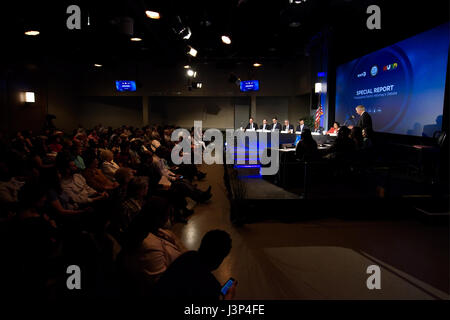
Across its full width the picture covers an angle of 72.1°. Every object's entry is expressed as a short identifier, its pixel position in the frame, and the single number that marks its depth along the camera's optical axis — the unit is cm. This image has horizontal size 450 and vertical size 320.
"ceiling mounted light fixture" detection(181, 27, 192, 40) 710
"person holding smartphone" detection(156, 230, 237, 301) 138
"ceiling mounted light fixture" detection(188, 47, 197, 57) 845
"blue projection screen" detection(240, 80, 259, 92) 1469
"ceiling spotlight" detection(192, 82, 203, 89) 1458
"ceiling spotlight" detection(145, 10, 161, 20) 563
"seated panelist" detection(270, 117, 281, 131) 1223
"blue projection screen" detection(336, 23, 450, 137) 623
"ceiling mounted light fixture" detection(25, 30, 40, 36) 615
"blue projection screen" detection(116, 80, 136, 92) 1404
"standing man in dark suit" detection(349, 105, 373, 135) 730
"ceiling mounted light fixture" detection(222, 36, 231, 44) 752
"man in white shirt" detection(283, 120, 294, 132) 1167
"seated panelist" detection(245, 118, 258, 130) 1280
